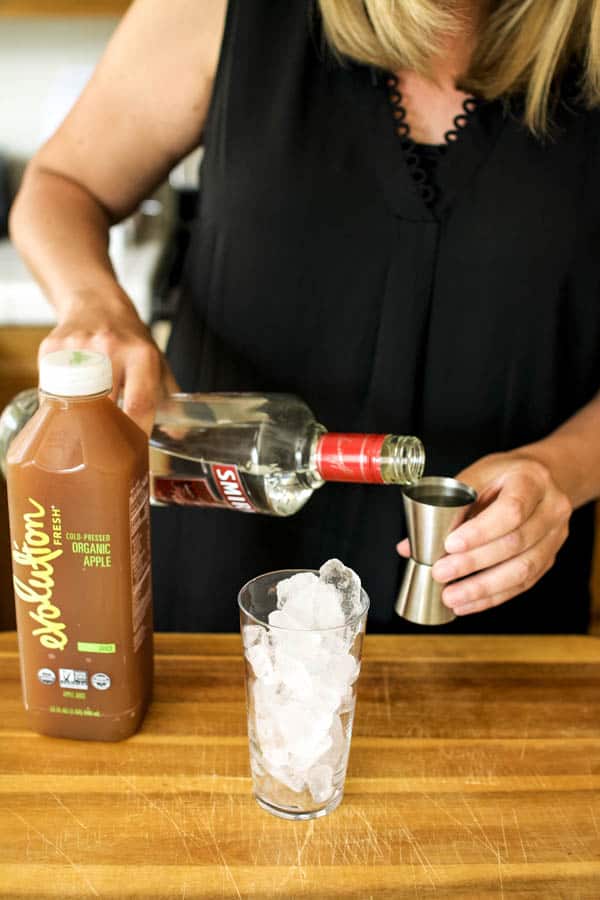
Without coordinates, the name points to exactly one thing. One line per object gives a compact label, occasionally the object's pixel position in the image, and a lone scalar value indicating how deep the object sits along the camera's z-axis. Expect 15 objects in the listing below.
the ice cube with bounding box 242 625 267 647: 0.75
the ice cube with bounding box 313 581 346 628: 0.76
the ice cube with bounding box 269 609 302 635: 0.74
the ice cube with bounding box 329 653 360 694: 0.74
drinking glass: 0.73
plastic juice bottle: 0.76
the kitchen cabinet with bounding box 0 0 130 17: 2.40
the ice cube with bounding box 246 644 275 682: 0.74
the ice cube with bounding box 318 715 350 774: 0.76
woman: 1.13
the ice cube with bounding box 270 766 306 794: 0.76
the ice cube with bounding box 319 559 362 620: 0.77
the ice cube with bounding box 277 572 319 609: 0.78
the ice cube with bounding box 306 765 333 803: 0.76
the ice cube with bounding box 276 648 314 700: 0.73
